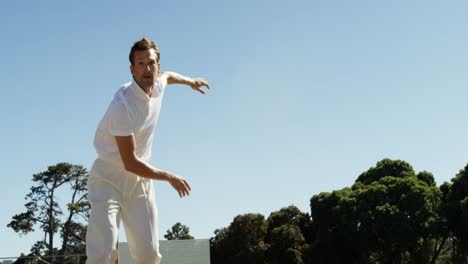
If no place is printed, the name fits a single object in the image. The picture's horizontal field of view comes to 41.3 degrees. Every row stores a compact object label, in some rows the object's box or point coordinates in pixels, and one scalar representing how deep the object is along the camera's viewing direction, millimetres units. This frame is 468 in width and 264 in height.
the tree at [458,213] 46625
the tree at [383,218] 47969
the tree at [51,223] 59312
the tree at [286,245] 55406
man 5508
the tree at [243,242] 57188
